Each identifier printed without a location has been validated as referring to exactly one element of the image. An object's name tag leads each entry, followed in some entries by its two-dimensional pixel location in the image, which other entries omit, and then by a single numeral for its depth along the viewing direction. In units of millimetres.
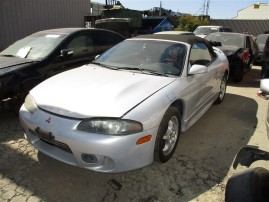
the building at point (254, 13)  49688
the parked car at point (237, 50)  8023
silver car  2789
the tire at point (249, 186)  2049
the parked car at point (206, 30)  15470
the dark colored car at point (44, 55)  4555
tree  22469
